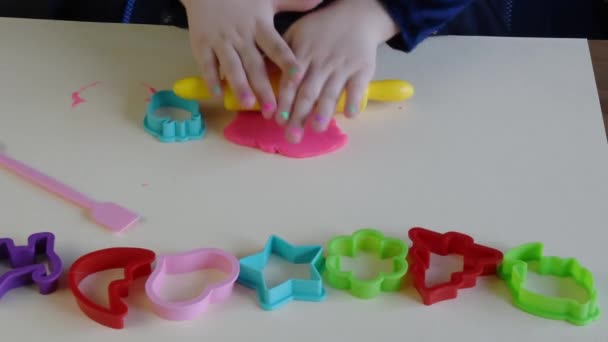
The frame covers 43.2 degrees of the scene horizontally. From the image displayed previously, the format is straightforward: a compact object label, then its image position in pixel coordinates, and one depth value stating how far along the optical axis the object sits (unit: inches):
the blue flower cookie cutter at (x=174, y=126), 24.5
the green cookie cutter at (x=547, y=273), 18.6
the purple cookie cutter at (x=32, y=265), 18.9
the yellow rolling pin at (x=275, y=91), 25.3
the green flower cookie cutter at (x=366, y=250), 19.2
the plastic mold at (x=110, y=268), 18.2
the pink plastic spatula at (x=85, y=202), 21.0
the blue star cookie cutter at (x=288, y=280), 18.9
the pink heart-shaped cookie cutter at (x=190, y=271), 18.3
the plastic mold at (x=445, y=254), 19.1
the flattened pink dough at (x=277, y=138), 23.9
